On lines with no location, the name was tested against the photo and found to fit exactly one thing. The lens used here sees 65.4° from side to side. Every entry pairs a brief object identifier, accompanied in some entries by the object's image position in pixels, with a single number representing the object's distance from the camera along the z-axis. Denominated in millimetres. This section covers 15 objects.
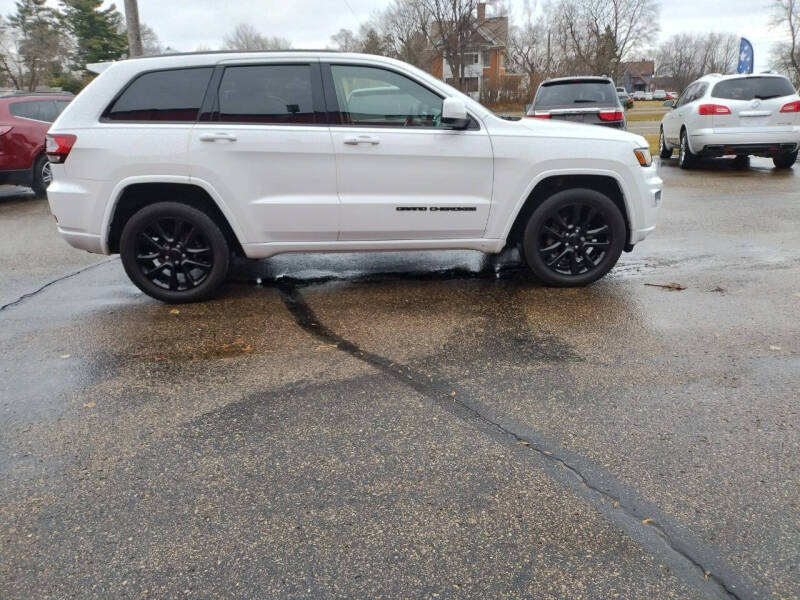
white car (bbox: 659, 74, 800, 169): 11188
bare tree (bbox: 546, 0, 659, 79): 57281
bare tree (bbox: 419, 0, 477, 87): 43156
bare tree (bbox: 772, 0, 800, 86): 51812
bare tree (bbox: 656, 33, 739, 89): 99562
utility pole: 13367
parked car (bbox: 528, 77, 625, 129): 10852
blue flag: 24109
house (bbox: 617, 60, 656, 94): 116125
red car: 10539
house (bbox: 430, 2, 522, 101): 47806
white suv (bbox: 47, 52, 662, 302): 4770
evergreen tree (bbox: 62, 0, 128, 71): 48625
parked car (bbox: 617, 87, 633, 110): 15725
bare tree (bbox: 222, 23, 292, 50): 68438
